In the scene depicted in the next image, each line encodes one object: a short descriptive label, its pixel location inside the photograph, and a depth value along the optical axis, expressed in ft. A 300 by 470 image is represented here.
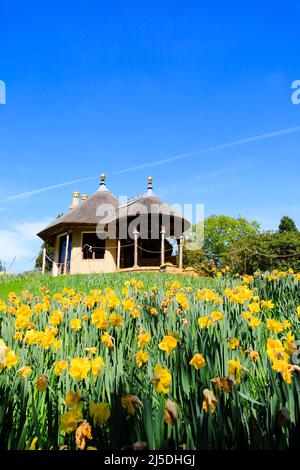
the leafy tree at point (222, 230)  152.87
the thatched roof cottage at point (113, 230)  69.82
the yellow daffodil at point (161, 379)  4.73
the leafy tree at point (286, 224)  131.85
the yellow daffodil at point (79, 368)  4.98
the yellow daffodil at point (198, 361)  5.46
